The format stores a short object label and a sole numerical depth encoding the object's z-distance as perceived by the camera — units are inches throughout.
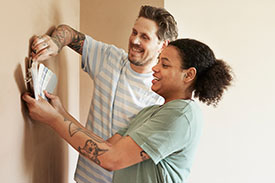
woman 51.6
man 72.8
